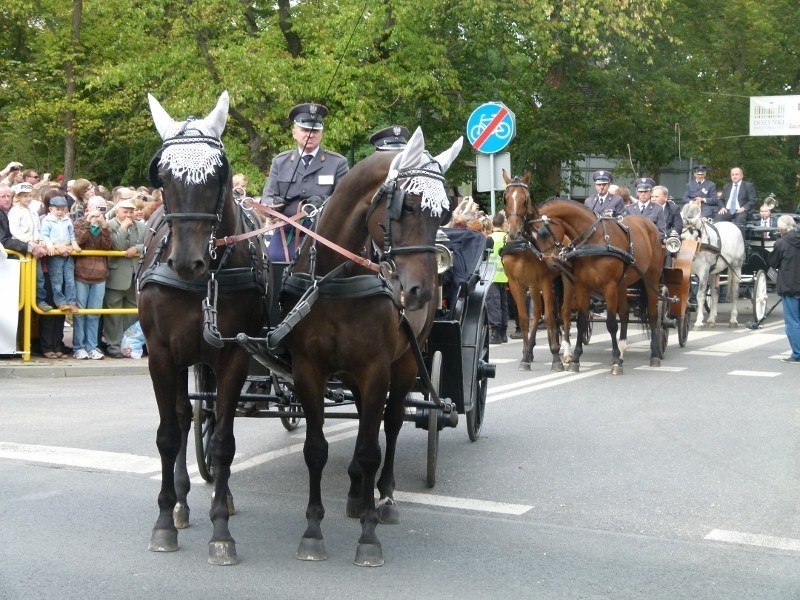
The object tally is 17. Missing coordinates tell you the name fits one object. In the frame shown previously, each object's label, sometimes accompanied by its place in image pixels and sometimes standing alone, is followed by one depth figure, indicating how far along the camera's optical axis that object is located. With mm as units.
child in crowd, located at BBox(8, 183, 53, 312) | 13500
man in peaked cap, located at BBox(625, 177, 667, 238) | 16688
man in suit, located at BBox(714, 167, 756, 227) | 22906
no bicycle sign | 16641
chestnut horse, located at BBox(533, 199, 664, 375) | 13664
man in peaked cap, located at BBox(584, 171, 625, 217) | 15664
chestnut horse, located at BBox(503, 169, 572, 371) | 13523
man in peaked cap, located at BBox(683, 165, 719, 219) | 22886
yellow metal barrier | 13344
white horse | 20078
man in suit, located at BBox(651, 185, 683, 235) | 17031
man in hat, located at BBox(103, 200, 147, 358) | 14312
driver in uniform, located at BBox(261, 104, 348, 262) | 7234
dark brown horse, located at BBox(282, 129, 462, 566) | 5457
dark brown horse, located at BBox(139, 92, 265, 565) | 5418
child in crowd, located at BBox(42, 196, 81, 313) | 13625
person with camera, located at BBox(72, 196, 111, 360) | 13906
